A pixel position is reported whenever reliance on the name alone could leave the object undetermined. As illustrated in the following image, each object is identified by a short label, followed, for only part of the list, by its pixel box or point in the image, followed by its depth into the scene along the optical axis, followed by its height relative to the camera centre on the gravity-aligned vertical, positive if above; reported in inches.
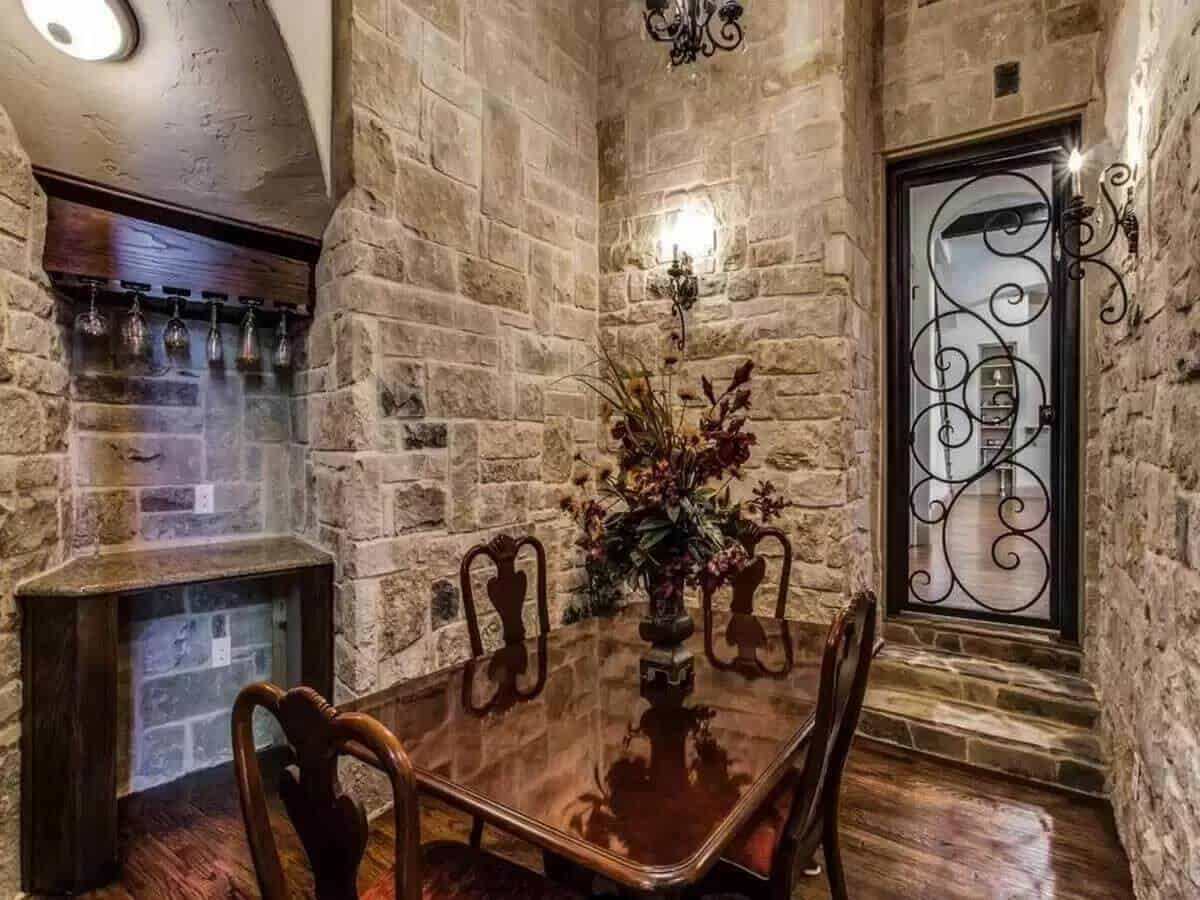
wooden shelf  76.8 +24.5
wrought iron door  120.6 +9.5
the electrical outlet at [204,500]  97.1 -8.2
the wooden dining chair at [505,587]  79.2 -17.8
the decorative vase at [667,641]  64.3 -19.8
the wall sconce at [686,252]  126.6 +36.8
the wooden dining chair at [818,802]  47.6 -29.3
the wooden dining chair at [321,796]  31.7 -19.1
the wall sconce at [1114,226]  78.2 +28.4
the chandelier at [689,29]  86.6 +54.9
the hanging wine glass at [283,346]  94.6 +14.2
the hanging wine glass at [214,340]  87.8 +14.1
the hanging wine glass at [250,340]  89.2 +14.4
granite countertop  73.0 -15.1
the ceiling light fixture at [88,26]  69.0 +45.3
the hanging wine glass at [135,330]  81.5 +14.4
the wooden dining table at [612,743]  41.3 -24.3
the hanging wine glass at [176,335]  84.4 +14.2
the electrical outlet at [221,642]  98.2 -29.5
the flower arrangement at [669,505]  60.1 -5.9
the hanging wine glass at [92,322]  79.1 +15.0
